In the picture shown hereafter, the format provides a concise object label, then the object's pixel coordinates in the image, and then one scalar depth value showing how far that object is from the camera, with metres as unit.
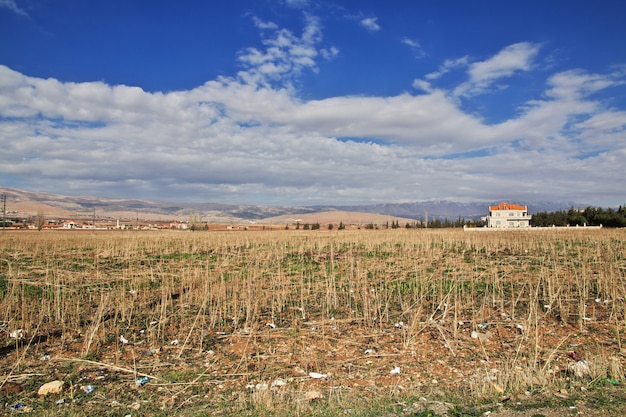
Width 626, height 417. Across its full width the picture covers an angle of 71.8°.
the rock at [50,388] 5.11
